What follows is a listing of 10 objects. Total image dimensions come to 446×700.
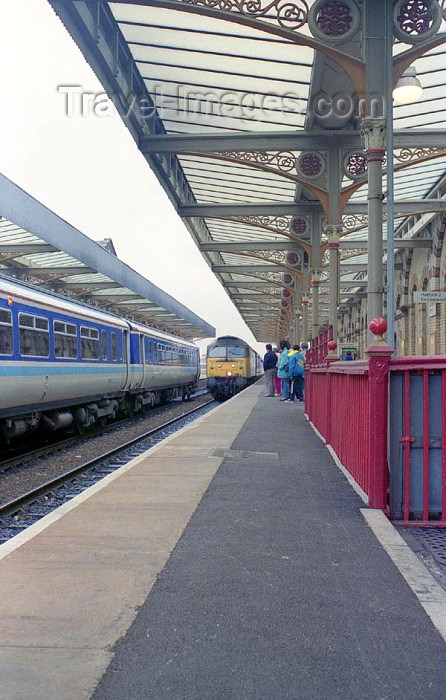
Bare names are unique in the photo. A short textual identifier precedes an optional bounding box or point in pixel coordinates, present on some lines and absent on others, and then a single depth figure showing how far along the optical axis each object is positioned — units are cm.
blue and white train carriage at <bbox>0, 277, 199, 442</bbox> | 1036
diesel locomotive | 3086
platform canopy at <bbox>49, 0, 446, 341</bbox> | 839
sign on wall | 1142
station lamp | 895
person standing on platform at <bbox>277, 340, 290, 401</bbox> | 1898
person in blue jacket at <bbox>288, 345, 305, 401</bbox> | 1864
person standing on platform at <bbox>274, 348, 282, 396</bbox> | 2688
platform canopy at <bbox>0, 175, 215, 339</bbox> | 1750
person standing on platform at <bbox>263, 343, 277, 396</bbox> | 2161
